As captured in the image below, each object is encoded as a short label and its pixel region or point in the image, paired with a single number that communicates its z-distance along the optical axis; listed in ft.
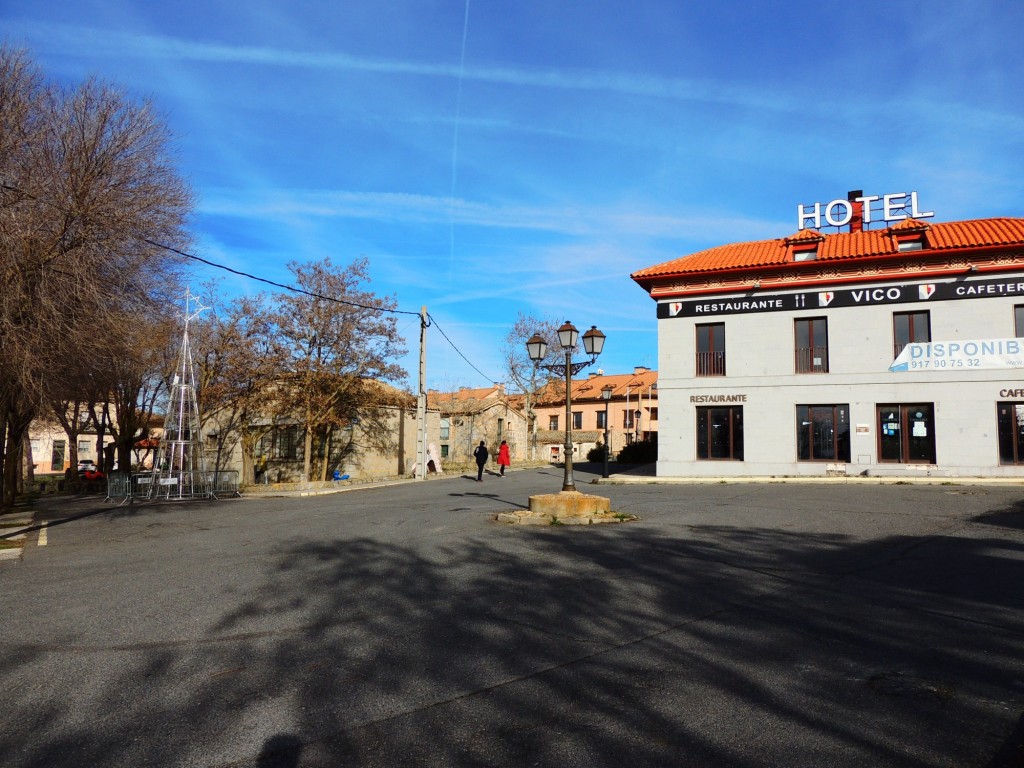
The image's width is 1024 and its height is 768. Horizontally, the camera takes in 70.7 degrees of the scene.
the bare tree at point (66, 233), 40.34
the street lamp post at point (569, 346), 44.80
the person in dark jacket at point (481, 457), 88.79
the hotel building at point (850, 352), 75.00
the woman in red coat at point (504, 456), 102.83
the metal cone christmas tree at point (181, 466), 70.69
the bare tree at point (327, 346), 90.63
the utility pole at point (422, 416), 92.27
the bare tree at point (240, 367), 90.94
